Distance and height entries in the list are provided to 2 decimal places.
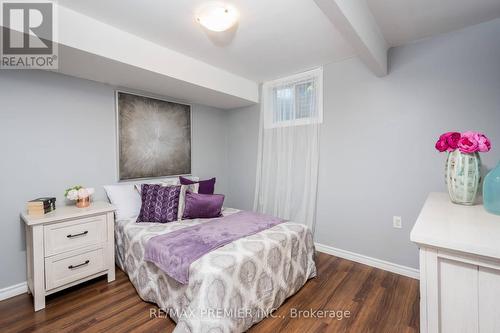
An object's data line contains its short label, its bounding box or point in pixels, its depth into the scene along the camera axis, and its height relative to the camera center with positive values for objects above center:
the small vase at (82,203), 2.18 -0.37
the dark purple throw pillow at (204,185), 2.80 -0.26
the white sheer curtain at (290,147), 2.84 +0.23
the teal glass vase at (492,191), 1.05 -0.14
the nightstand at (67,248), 1.79 -0.71
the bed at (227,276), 1.39 -0.84
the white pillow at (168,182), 2.74 -0.22
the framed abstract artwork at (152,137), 2.66 +0.36
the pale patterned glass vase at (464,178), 1.29 -0.09
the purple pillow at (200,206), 2.38 -0.44
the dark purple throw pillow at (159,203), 2.31 -0.40
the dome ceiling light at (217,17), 1.66 +1.12
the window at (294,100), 2.80 +0.85
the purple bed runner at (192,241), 1.57 -0.60
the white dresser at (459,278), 0.71 -0.39
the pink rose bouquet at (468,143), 1.30 +0.12
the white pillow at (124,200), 2.44 -0.39
